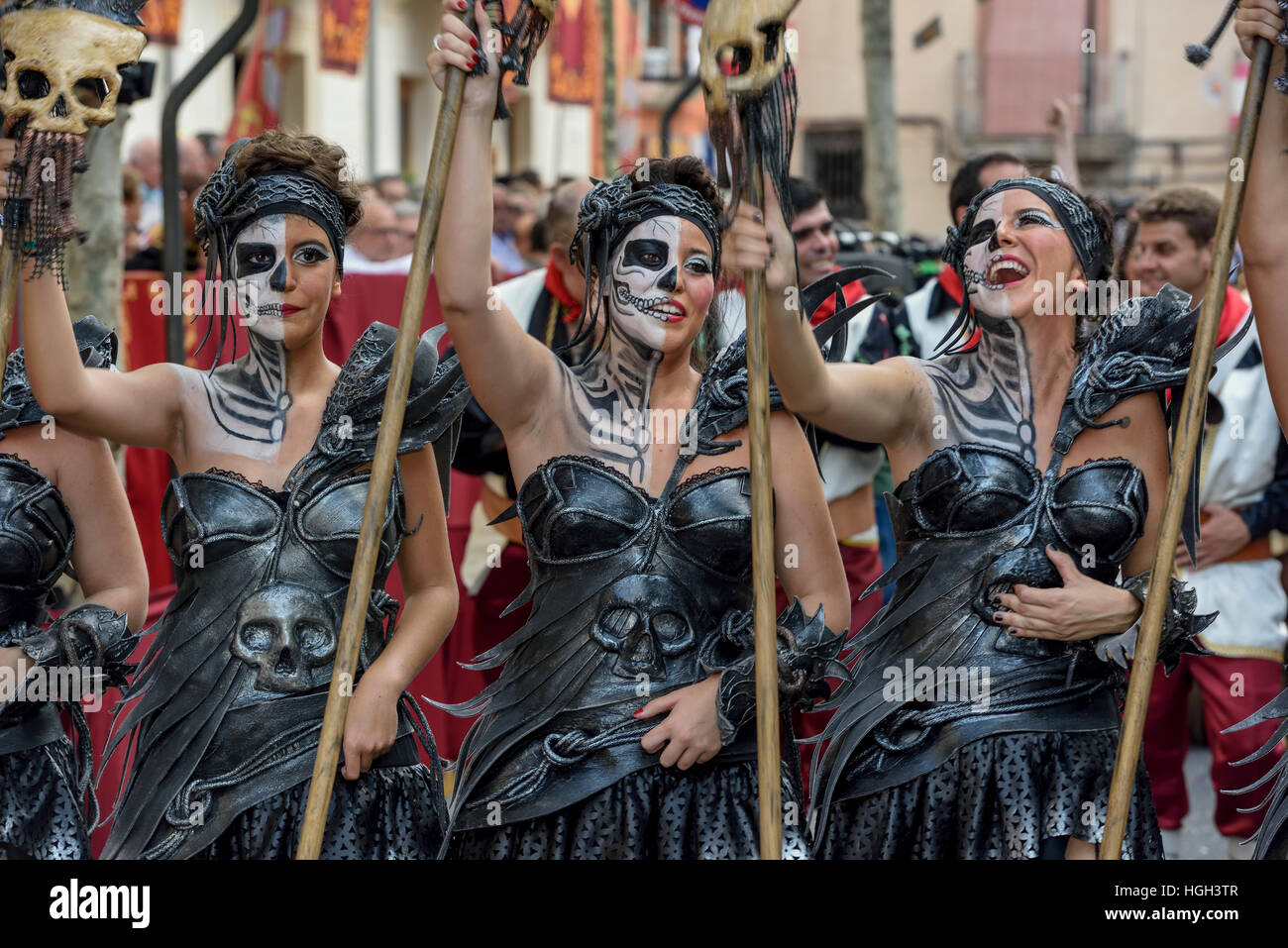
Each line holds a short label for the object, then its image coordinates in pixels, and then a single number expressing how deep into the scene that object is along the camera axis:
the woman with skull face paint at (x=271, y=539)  3.56
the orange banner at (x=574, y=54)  16.14
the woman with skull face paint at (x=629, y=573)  3.54
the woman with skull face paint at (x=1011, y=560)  3.65
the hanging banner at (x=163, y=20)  12.04
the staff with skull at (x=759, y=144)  3.27
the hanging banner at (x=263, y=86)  10.31
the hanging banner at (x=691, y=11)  15.31
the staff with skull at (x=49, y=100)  3.48
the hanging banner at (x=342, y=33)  15.61
